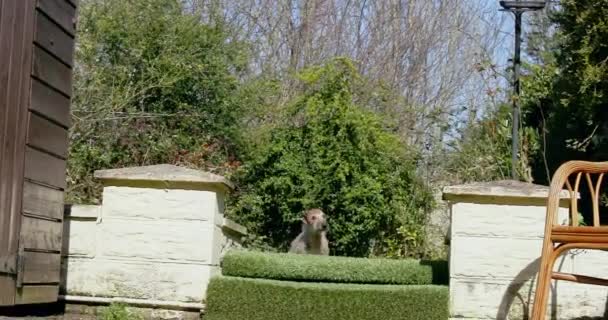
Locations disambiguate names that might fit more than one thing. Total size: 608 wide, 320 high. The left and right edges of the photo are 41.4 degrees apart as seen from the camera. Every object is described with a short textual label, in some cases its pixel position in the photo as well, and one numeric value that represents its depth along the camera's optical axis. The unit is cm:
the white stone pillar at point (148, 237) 434
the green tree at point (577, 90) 666
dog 638
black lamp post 701
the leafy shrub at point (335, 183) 715
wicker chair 306
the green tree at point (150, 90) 782
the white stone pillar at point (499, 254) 417
